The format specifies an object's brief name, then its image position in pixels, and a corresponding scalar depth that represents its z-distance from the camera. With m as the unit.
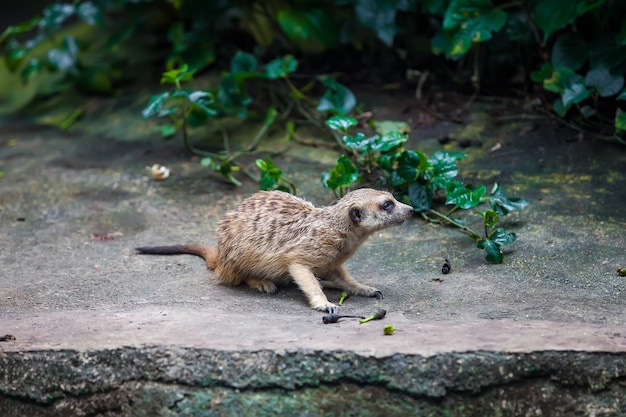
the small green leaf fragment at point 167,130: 13.45
